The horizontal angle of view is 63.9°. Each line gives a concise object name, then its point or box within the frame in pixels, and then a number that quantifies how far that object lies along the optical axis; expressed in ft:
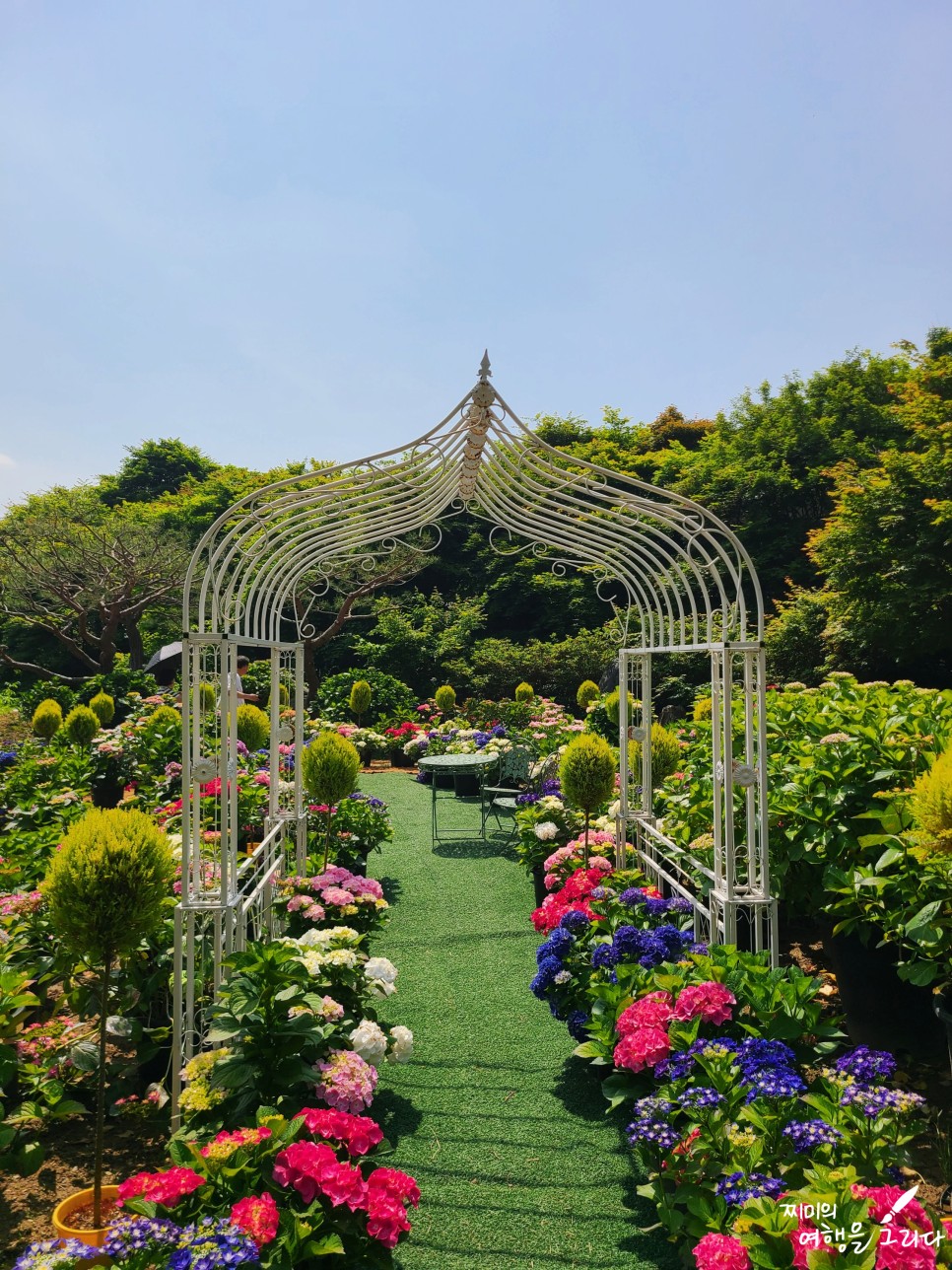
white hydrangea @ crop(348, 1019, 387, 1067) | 9.04
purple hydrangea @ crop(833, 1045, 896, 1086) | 6.28
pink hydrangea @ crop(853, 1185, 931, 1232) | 4.90
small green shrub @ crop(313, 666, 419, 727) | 51.65
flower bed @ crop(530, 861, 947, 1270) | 5.03
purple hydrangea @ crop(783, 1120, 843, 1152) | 5.80
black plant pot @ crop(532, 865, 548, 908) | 18.53
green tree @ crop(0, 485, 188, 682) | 53.72
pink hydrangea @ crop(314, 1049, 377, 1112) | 7.74
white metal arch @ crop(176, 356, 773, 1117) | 10.11
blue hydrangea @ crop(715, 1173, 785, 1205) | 5.61
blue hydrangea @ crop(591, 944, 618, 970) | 10.55
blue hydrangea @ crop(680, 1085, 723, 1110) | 6.53
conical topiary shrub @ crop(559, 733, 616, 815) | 15.76
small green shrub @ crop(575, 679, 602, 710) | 46.20
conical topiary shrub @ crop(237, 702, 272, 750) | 26.73
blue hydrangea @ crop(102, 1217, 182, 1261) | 4.88
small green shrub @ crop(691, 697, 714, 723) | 20.64
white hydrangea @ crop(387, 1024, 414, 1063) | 10.02
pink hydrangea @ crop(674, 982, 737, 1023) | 8.00
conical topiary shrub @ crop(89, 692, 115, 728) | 40.50
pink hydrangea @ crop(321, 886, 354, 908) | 12.63
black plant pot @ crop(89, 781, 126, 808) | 27.48
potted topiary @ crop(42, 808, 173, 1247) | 7.73
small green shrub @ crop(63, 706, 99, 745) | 30.83
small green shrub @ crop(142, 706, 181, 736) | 28.12
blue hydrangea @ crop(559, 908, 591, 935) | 12.03
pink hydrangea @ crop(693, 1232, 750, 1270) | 5.05
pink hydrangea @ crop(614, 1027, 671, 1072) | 7.91
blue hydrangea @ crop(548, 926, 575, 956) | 11.47
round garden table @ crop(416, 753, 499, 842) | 24.40
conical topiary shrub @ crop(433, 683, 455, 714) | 48.21
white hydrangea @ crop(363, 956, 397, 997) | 10.47
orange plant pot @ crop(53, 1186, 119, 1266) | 6.79
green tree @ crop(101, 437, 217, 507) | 101.65
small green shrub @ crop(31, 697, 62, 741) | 36.35
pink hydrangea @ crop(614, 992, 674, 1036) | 8.26
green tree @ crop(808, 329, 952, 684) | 41.14
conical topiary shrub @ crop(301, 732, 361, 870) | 17.56
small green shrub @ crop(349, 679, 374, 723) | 48.62
